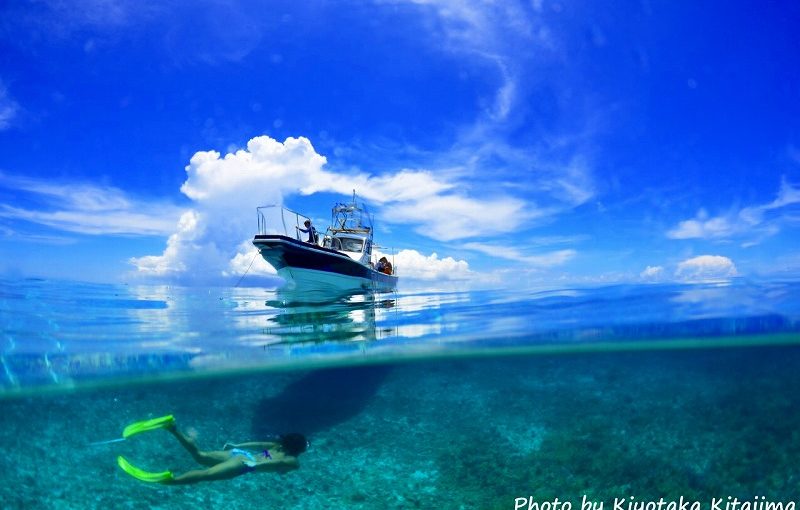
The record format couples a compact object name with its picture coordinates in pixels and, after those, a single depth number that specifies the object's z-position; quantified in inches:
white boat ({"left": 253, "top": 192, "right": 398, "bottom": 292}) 820.6
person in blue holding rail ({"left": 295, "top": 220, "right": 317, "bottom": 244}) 930.7
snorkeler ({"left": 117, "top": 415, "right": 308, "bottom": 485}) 296.4
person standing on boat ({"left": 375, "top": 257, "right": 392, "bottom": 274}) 1355.8
